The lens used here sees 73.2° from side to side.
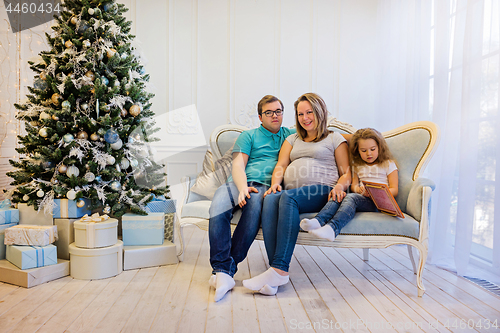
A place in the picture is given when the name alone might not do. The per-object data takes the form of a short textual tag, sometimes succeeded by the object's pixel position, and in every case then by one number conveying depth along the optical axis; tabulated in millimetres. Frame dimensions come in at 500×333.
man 1804
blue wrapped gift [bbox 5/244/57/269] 1845
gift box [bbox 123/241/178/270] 2121
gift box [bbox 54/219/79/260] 2068
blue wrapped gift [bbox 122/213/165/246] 2197
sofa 1797
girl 1892
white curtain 2020
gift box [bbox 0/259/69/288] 1814
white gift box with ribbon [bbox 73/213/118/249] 1962
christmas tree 2051
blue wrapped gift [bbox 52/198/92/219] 2070
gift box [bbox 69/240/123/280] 1955
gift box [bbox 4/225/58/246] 1916
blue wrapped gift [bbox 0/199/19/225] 2037
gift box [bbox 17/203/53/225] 2082
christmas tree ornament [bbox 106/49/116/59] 2131
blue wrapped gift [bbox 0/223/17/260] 2010
